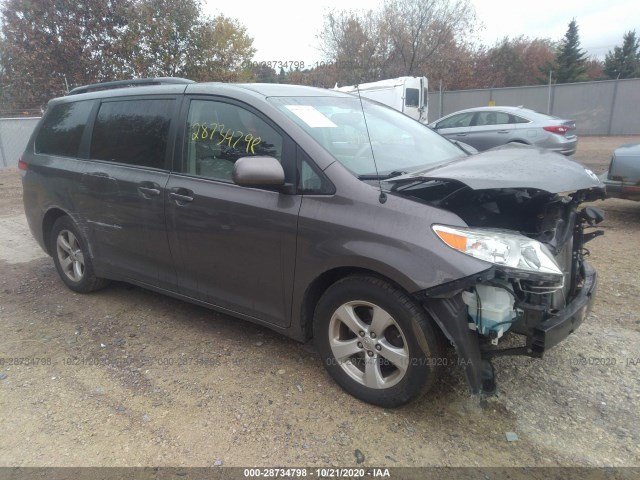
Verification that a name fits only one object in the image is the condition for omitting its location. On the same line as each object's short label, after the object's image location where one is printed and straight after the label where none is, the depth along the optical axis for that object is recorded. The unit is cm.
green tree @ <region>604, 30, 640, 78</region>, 4384
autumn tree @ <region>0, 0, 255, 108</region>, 1619
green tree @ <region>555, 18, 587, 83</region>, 4181
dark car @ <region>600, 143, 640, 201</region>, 578
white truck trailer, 1697
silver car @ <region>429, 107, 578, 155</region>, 1075
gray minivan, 241
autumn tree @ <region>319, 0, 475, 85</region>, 2828
